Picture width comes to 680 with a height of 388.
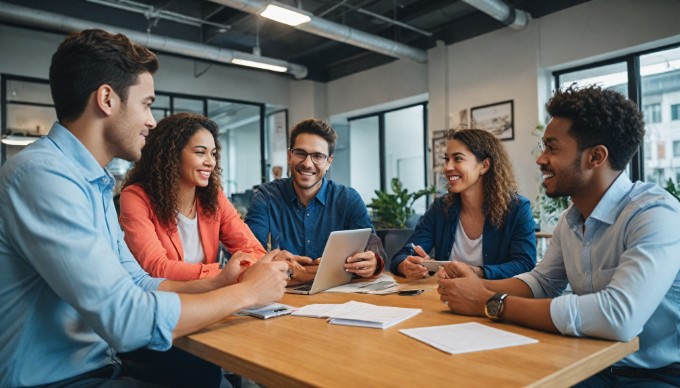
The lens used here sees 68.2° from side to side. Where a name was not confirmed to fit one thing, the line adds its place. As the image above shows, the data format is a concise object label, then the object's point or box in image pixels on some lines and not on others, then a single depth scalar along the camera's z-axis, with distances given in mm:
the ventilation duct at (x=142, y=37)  5570
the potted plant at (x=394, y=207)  5684
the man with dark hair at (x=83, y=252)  1074
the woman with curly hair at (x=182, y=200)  2072
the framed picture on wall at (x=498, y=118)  6293
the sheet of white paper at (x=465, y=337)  1105
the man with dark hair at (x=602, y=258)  1210
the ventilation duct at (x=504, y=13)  5336
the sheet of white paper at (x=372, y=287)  1861
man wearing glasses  2721
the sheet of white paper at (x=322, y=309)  1460
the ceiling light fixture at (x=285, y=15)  5223
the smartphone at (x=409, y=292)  1792
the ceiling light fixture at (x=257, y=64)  7191
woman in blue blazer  2354
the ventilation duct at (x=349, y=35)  5215
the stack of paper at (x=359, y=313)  1339
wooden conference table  930
